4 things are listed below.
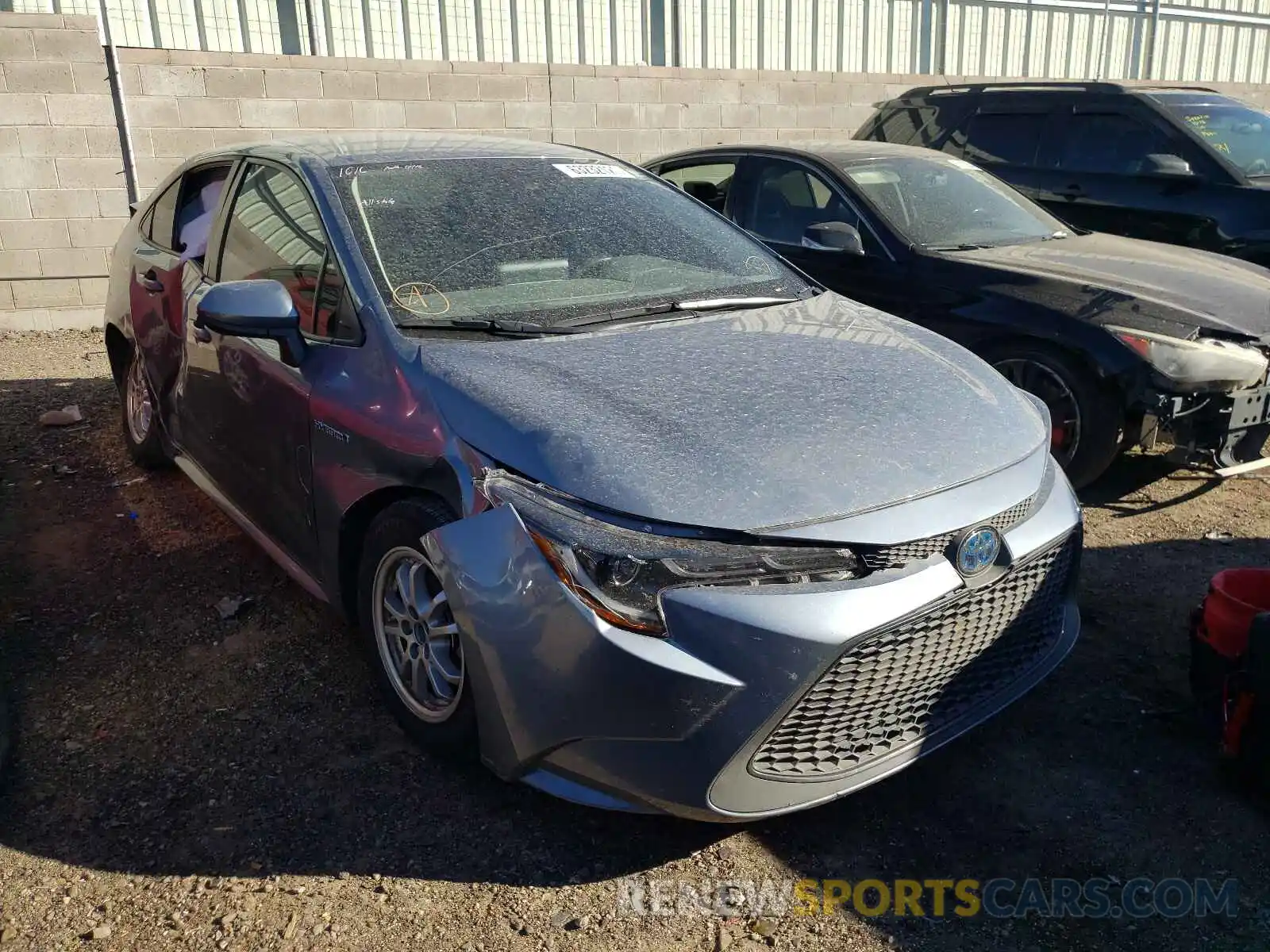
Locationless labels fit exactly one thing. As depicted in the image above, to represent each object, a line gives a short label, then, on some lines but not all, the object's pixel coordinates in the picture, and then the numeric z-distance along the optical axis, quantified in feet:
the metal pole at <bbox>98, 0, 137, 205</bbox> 26.91
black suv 22.99
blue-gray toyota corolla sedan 7.61
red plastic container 9.96
